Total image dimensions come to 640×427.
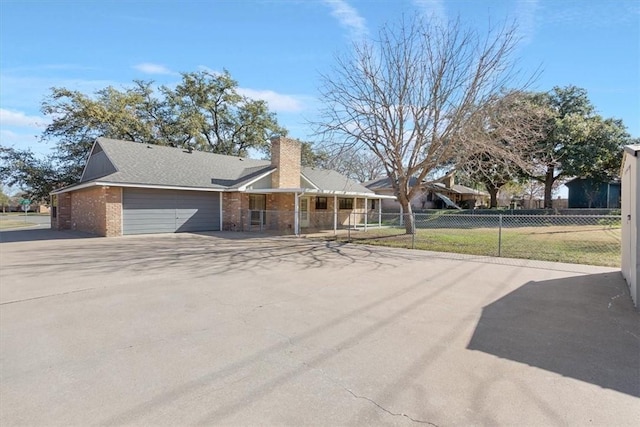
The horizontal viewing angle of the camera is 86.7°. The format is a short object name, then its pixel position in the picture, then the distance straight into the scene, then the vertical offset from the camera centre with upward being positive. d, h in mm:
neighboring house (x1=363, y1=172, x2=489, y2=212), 34906 +1032
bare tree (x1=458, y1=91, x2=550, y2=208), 12141 +2848
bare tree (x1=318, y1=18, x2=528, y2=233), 12797 +3559
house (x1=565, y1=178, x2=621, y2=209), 28641 +1155
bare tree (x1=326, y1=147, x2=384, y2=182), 14945 +2160
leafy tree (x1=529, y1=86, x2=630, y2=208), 24750 +4728
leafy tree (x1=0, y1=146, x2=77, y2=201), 24797 +2077
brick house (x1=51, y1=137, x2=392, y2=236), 15945 +516
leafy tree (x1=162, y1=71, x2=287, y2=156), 29609 +8018
